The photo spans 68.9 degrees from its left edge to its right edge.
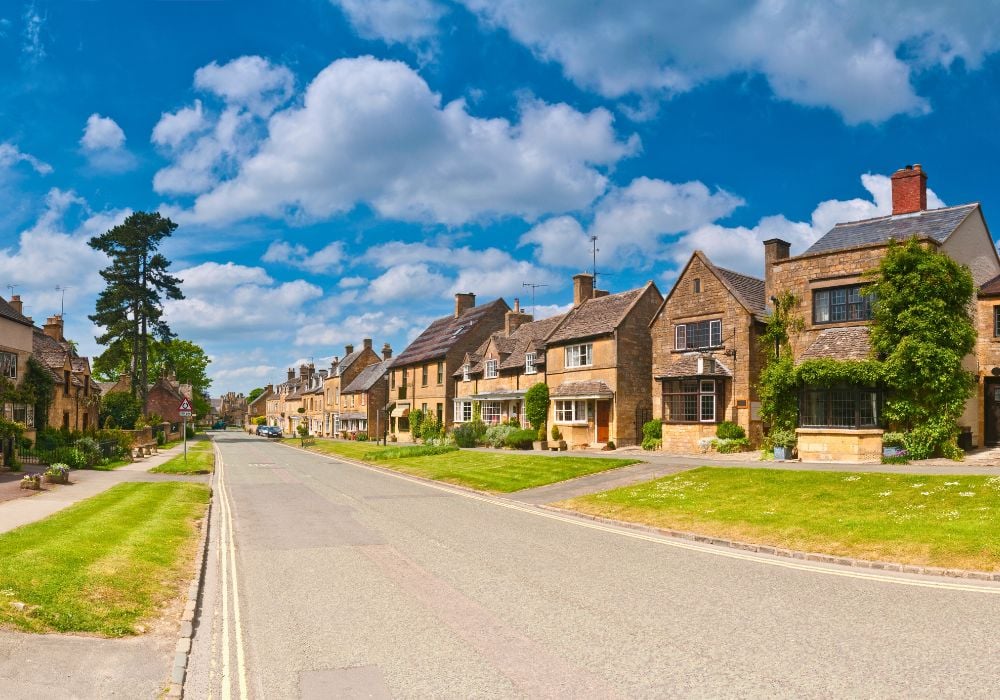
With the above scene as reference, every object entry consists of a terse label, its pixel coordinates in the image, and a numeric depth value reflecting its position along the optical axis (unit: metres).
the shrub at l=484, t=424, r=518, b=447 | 45.25
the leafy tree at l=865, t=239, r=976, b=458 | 25.69
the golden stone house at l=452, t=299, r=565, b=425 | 48.88
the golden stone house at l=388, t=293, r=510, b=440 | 60.81
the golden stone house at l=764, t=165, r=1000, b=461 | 27.25
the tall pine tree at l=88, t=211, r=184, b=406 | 64.31
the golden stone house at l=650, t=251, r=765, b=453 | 33.16
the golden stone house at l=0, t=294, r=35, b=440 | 35.55
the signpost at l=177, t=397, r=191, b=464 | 33.22
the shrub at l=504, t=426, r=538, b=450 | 43.44
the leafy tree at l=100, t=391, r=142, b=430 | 59.16
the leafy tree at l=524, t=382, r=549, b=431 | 44.78
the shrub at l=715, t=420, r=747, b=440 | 32.50
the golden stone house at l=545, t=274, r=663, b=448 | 40.28
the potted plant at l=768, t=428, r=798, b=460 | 28.67
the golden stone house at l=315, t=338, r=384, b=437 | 93.81
